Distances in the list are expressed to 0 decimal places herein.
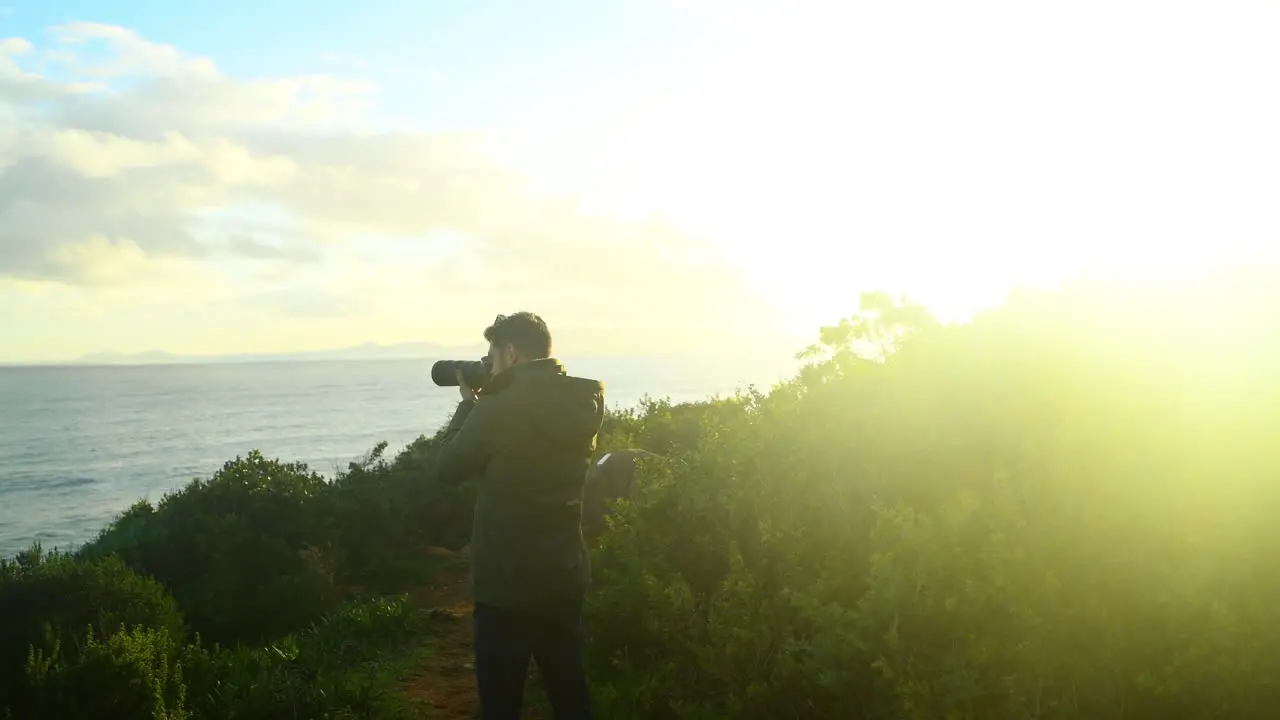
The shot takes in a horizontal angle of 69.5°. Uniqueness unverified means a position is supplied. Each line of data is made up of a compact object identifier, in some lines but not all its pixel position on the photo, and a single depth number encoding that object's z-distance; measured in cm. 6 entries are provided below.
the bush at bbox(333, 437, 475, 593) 1153
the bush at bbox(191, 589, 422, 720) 552
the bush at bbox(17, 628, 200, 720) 538
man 359
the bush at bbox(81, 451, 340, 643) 975
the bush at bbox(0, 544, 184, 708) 726
